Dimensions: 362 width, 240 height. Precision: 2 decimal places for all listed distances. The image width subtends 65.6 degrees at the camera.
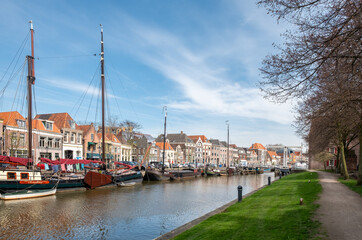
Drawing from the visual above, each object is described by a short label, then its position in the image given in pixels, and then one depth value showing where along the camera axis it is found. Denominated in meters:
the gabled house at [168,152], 97.81
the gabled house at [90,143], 59.66
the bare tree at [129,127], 73.75
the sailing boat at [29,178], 24.61
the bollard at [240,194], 19.08
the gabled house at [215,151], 123.61
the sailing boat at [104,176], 33.06
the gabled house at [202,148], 115.69
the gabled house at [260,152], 173.12
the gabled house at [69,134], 53.91
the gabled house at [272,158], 189.99
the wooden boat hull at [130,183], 37.53
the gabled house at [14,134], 39.22
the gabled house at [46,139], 46.64
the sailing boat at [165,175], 48.16
